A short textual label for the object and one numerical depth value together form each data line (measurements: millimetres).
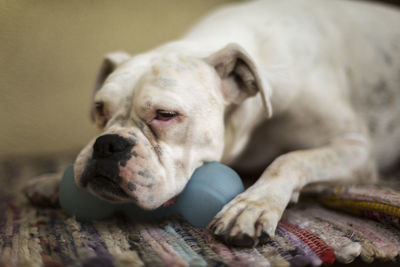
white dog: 1001
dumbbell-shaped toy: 1007
